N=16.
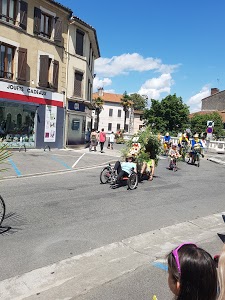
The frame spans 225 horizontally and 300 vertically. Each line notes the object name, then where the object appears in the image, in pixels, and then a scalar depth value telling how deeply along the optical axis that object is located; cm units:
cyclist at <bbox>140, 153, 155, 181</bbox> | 888
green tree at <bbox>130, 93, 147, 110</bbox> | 6773
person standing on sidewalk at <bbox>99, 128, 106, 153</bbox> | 1664
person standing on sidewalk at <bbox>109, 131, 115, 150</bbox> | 1850
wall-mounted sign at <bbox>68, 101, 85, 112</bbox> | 1723
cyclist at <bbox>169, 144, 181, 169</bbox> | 1147
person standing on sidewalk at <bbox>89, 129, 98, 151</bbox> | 1676
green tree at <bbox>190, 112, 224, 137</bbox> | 4449
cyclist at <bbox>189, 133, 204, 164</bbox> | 1329
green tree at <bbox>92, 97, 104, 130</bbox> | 4851
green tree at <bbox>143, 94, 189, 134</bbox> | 4166
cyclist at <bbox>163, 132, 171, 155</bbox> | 1594
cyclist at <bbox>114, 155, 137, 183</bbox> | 750
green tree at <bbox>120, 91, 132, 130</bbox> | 5210
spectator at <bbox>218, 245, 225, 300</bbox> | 124
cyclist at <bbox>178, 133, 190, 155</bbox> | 1386
